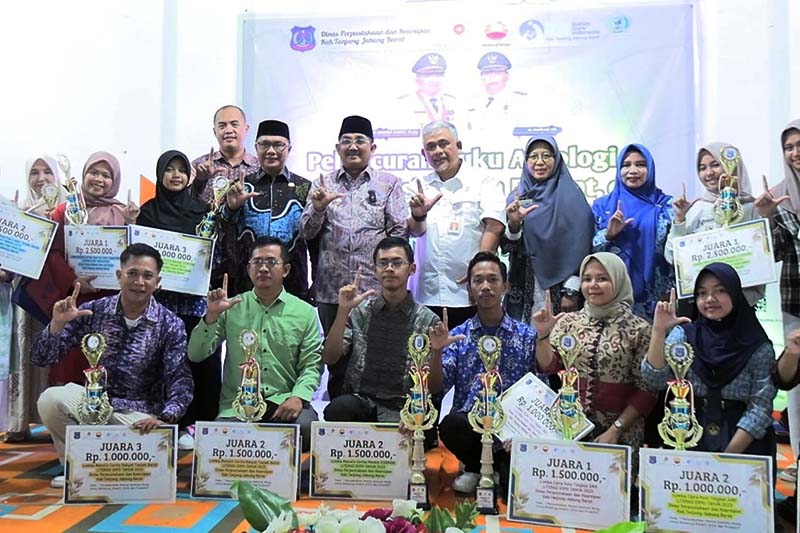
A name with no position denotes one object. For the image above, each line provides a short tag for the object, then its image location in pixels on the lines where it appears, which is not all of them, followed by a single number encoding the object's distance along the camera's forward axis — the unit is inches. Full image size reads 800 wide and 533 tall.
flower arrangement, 40.4
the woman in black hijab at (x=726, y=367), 97.2
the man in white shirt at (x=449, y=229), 138.6
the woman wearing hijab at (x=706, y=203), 124.6
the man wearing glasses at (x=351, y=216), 132.6
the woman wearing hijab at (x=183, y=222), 133.0
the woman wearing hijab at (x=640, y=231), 129.3
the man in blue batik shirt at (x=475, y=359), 109.8
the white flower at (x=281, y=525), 39.0
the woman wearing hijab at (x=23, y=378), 146.4
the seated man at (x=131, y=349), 111.2
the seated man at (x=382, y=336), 117.5
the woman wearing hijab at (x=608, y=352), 104.3
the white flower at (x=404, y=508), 43.9
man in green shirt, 118.1
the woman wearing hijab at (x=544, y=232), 133.0
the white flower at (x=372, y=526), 38.2
